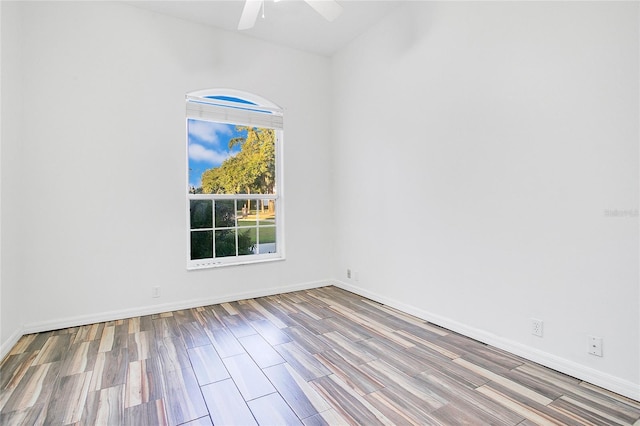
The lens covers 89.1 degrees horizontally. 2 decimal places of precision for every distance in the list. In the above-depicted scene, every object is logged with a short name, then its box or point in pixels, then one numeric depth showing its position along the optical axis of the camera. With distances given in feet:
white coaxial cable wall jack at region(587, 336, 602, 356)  6.41
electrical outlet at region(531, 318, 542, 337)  7.31
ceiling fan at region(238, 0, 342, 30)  7.83
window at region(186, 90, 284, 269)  12.05
